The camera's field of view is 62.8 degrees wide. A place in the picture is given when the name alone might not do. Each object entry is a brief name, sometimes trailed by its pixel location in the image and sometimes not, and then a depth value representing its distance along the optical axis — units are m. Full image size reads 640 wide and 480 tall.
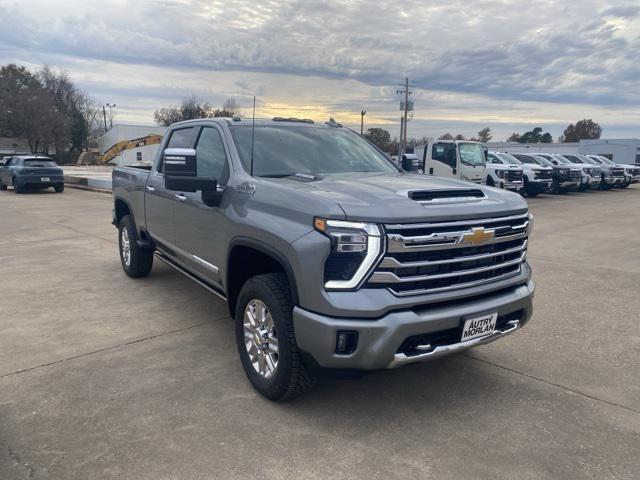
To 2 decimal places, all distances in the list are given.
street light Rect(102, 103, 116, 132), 96.19
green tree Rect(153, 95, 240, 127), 57.53
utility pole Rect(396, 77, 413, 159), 54.00
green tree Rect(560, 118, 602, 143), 98.00
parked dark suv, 20.62
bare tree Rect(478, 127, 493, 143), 105.19
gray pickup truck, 2.99
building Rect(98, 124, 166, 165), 50.97
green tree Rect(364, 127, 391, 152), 70.91
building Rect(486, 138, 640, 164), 48.88
